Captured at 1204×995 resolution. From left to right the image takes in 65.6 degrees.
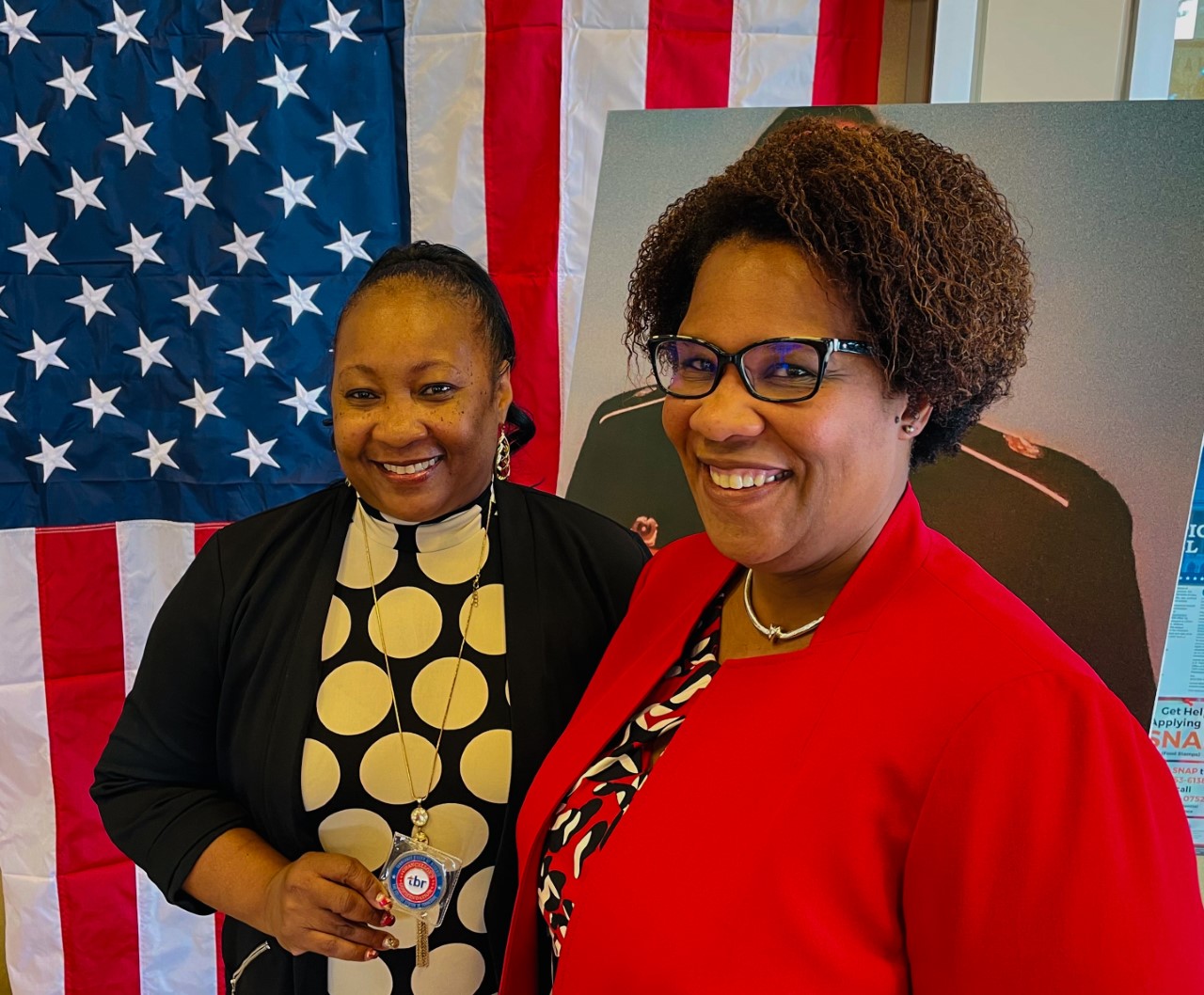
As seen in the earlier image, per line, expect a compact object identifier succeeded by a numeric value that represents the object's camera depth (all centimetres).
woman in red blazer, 73
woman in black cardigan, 132
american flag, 232
